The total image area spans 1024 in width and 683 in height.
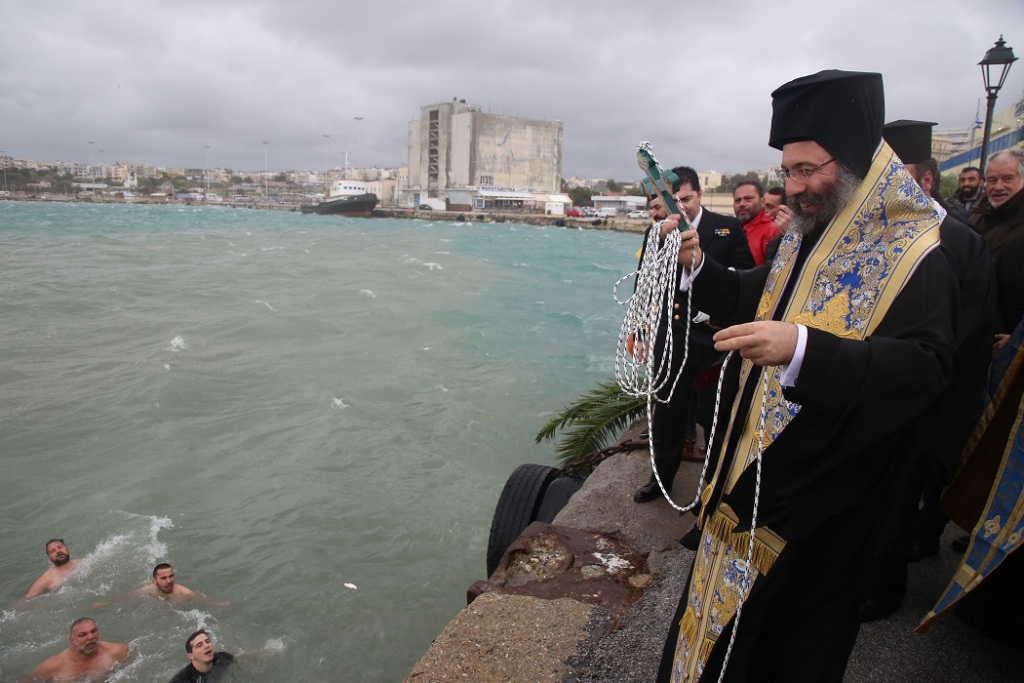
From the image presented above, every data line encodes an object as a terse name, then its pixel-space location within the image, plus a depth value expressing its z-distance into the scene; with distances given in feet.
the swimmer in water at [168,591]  22.89
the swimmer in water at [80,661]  19.86
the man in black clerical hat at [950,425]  6.48
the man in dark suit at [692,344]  13.60
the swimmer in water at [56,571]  23.93
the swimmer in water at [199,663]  19.21
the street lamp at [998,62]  27.89
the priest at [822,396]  5.65
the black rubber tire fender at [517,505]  16.25
